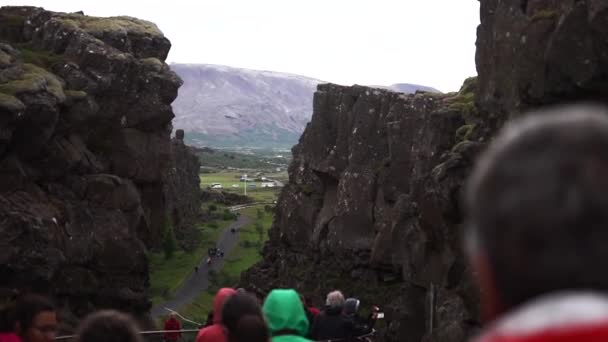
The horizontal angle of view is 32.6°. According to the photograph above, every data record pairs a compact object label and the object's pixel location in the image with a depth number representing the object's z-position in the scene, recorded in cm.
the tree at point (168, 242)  6756
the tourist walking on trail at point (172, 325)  2271
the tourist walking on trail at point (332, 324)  1300
